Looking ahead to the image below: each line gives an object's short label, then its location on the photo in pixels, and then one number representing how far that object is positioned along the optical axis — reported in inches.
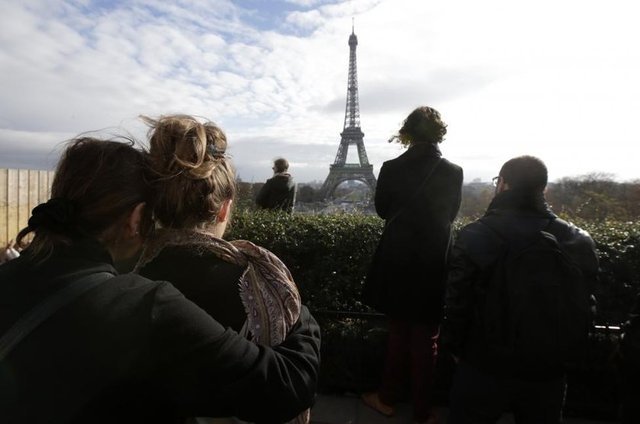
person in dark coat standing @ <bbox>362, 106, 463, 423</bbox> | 118.8
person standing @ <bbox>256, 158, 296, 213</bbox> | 240.5
